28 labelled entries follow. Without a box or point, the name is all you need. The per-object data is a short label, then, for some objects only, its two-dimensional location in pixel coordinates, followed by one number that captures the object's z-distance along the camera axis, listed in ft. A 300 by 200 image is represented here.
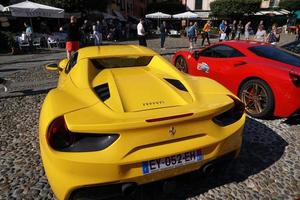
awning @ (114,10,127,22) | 120.82
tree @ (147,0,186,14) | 174.81
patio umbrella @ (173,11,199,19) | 98.59
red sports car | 14.30
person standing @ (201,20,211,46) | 60.34
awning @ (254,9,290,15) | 153.48
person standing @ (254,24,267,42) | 45.03
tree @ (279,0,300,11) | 171.01
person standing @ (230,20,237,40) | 77.61
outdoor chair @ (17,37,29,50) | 50.83
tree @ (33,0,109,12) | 77.25
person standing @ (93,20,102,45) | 59.16
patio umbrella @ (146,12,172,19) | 103.43
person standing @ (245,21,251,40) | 59.93
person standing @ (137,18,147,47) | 42.75
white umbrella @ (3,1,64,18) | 48.75
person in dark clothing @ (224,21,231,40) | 64.75
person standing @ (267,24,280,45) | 41.83
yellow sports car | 6.97
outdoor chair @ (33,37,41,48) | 55.61
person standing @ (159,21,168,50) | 52.95
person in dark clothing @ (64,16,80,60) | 28.30
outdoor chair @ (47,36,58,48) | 57.09
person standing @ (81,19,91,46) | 63.03
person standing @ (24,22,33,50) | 51.06
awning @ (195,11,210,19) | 180.86
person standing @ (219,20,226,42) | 59.32
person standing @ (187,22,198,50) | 54.63
